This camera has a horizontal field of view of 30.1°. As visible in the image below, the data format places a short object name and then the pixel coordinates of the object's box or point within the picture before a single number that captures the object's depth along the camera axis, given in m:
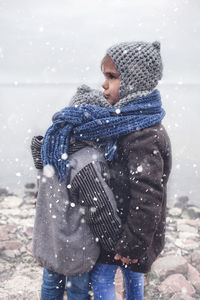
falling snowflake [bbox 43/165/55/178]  1.89
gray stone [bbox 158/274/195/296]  3.24
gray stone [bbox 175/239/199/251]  4.07
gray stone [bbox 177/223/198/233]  4.64
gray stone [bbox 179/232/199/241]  4.36
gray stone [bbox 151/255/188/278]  3.47
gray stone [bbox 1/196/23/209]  5.31
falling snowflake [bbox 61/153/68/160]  1.83
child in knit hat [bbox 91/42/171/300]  1.80
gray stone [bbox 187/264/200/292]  3.35
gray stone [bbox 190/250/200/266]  3.73
